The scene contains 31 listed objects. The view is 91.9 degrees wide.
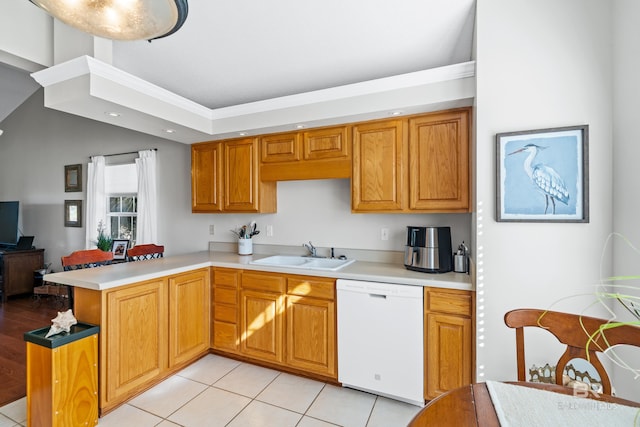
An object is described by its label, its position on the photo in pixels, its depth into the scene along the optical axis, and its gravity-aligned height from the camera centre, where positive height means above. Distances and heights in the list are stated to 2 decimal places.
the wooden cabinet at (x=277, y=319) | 2.49 -0.92
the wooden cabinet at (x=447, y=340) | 2.07 -0.87
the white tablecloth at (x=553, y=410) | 0.89 -0.61
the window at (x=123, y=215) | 4.45 -0.04
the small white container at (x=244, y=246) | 3.39 -0.37
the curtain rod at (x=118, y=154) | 4.34 +0.85
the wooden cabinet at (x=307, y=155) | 2.75 +0.54
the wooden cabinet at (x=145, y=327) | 2.13 -0.92
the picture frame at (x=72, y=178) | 4.93 +0.56
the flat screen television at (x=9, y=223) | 5.20 -0.18
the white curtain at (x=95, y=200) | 4.58 +0.19
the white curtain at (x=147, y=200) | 4.05 +0.17
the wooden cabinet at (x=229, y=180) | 3.17 +0.35
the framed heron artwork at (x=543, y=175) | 1.69 +0.21
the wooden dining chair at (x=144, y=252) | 3.28 -0.45
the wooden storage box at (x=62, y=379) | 1.83 -1.02
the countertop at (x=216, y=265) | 2.13 -0.47
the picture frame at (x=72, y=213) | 4.96 -0.01
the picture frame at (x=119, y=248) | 4.34 -0.50
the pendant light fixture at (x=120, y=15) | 1.09 +0.73
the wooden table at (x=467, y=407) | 0.92 -0.62
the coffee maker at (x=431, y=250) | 2.35 -0.29
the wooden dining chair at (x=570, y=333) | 1.12 -0.47
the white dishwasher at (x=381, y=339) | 2.18 -0.93
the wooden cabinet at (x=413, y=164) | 2.31 +0.39
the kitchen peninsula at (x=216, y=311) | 2.13 -0.81
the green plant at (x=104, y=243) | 4.32 -0.43
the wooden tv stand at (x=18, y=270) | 4.81 -0.91
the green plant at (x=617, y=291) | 1.42 -0.41
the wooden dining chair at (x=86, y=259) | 2.70 -0.43
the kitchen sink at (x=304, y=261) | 2.92 -0.48
